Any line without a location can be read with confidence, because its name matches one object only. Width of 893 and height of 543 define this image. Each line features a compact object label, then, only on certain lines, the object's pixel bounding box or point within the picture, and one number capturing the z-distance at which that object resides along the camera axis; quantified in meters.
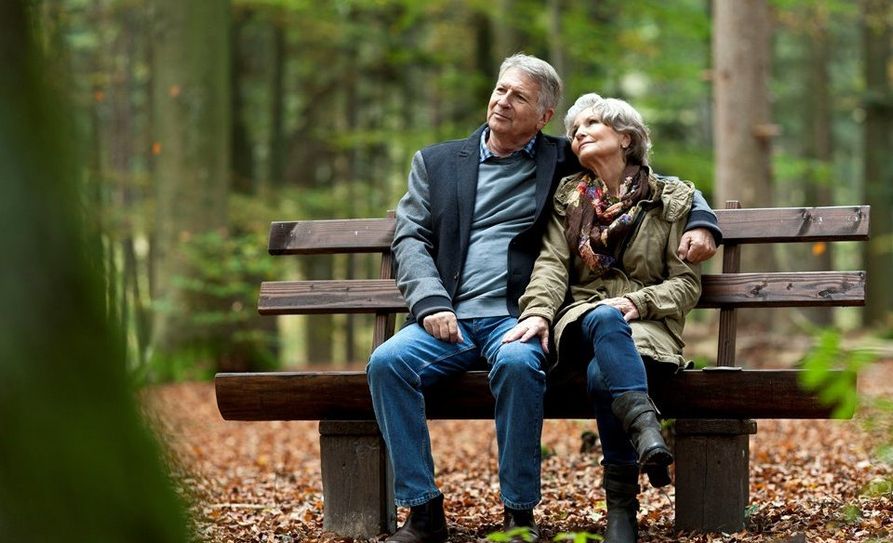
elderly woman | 7.15
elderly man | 7.27
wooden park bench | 7.41
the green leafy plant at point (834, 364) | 3.61
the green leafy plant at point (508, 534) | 5.86
